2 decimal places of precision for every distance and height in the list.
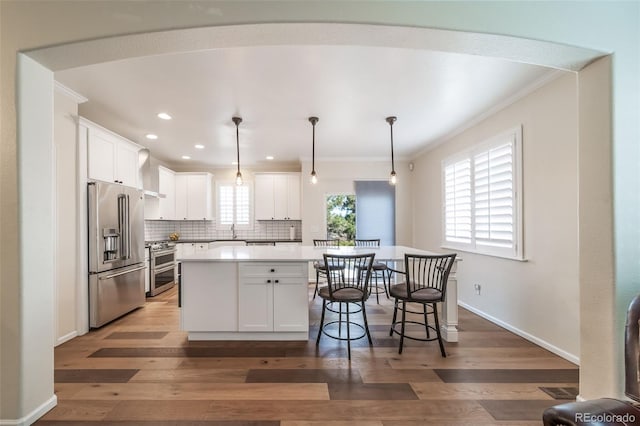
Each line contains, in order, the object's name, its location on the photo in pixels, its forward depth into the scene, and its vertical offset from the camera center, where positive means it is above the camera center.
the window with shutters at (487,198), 3.15 +0.19
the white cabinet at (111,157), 3.34 +0.74
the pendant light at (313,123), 3.65 +1.20
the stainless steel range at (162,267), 4.84 -0.92
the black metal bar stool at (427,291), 2.65 -0.74
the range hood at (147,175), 4.45 +0.66
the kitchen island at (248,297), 3.00 -0.86
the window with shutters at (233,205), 6.53 +0.22
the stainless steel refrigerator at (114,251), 3.30 -0.45
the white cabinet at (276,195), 6.37 +0.43
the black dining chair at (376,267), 4.06 -0.75
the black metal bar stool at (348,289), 2.63 -0.74
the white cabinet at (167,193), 5.56 +0.45
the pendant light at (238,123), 3.64 +1.19
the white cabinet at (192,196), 6.23 +0.41
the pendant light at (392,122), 3.68 +1.20
